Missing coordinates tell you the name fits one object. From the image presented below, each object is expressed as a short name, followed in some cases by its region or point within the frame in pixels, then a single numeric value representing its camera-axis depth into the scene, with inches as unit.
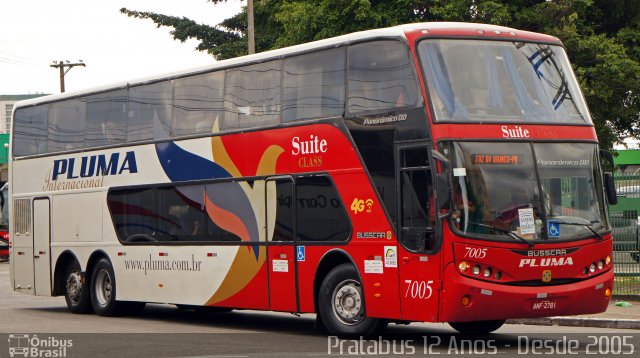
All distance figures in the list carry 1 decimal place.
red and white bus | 573.9
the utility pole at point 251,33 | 1162.6
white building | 5487.2
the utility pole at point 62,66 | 2787.9
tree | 1277.1
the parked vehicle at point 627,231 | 850.8
